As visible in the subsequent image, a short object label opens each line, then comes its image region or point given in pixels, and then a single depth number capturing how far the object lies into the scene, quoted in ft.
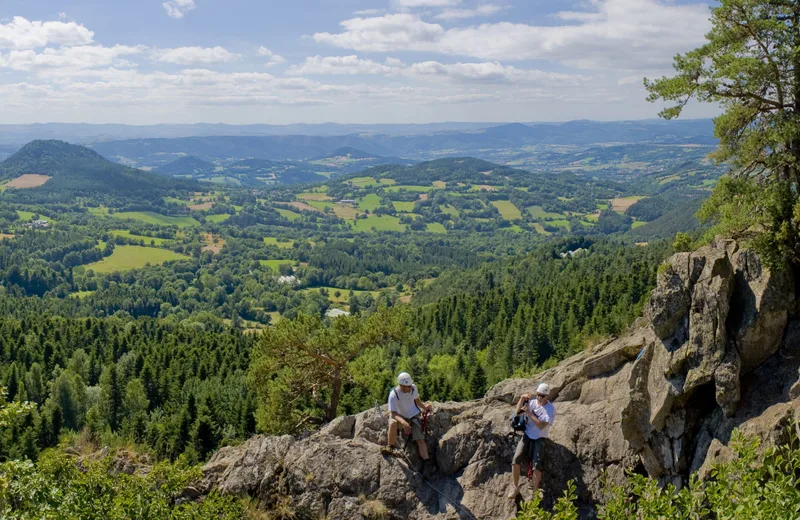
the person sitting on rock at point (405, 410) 66.95
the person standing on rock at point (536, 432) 60.59
